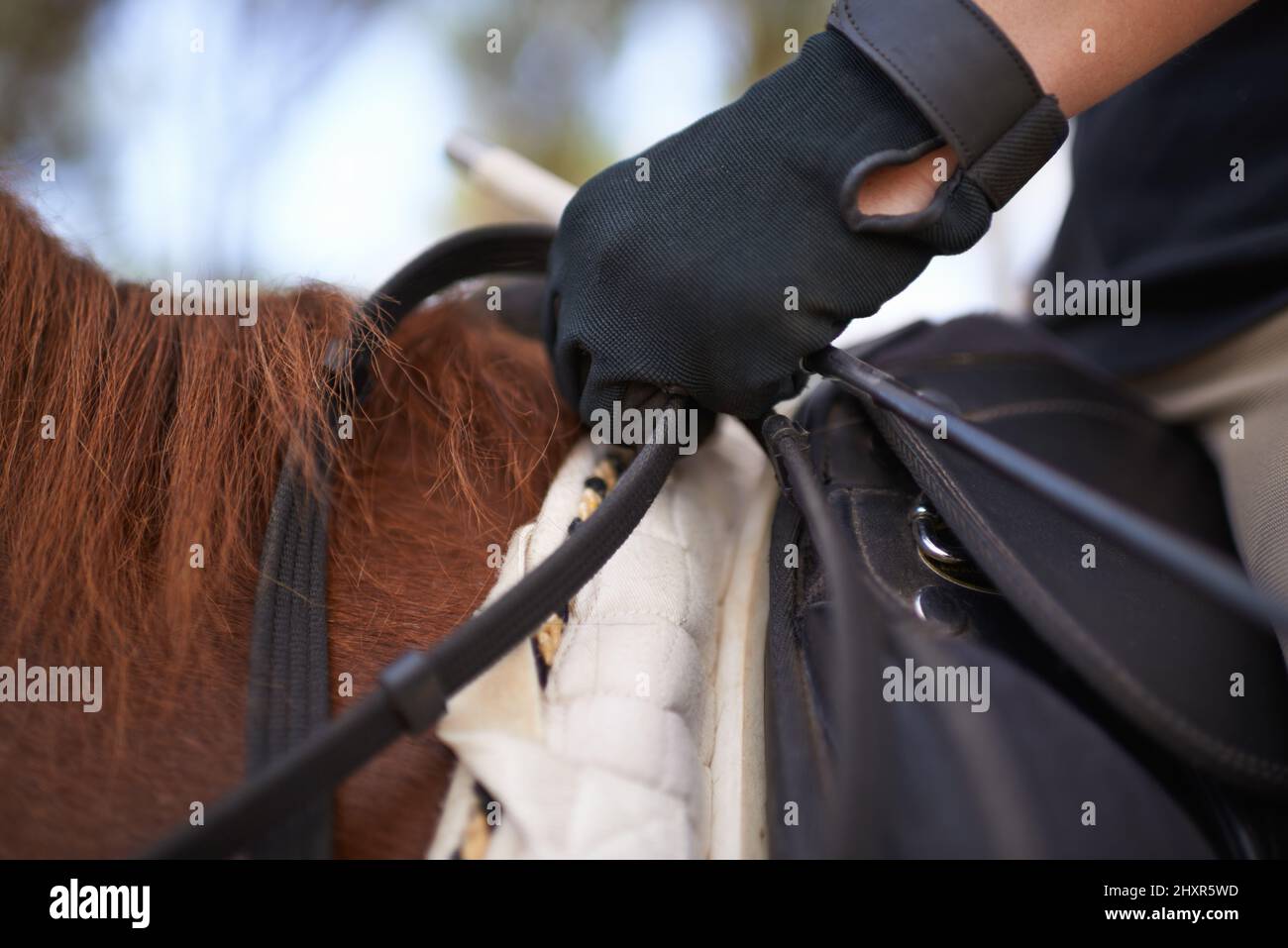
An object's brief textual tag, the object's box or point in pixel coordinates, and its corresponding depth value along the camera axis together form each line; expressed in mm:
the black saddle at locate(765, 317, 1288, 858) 328
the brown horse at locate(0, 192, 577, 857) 383
